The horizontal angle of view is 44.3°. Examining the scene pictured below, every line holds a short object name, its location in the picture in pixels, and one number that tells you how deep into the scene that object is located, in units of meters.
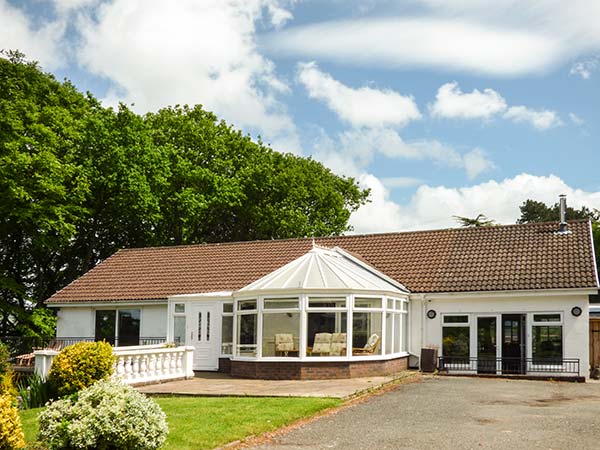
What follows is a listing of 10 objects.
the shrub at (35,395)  16.62
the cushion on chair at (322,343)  22.06
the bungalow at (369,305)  22.39
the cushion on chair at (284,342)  22.19
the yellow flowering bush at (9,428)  8.53
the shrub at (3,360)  16.09
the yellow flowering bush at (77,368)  16.31
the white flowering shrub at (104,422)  9.45
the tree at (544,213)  65.81
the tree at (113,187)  33.34
